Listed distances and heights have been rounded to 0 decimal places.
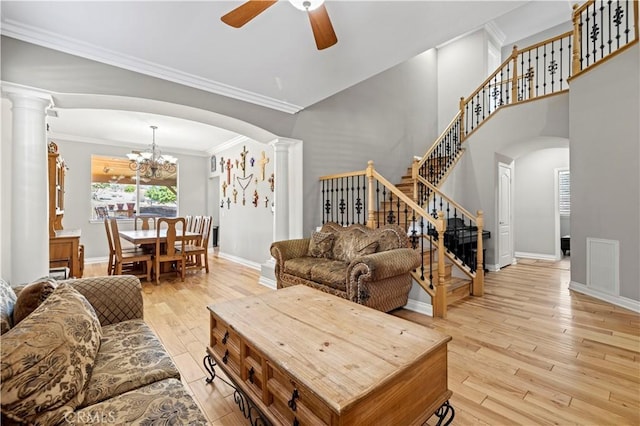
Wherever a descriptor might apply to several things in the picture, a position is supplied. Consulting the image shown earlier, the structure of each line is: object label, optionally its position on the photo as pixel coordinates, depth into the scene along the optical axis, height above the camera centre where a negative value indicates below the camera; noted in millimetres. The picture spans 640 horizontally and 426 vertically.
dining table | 4430 -390
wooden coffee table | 1110 -646
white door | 5707 -95
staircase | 3387 +466
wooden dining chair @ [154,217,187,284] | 4506 -583
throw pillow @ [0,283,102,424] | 855 -502
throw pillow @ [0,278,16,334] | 1129 -411
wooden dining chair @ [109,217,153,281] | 4281 -718
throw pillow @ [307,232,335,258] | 3633 -413
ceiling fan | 1862 +1340
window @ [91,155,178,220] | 6332 +479
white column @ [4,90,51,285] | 2469 +213
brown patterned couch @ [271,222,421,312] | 2725 -557
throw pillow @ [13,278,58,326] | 1264 -386
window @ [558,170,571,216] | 6559 +495
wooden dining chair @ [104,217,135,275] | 4469 -572
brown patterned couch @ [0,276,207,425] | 885 -603
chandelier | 5648 +1034
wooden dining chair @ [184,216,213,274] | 5051 -612
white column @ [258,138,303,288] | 4387 +245
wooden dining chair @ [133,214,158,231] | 5973 -224
